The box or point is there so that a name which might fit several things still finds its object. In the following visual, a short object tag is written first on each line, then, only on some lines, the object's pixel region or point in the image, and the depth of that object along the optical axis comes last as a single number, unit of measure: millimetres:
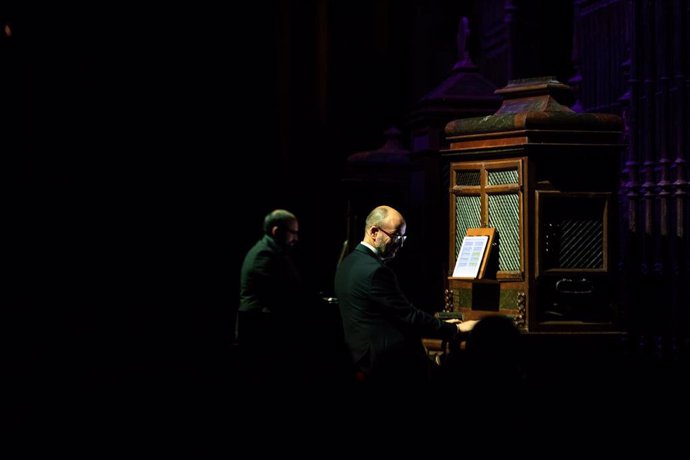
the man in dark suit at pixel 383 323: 10789
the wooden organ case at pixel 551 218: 12578
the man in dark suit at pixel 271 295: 15164
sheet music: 12844
